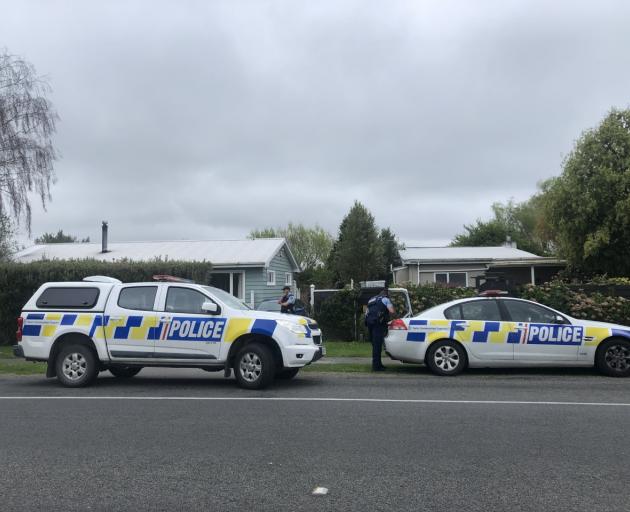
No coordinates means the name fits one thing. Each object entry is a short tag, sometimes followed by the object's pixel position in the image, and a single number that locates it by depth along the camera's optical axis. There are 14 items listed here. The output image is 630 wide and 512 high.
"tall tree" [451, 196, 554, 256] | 55.47
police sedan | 11.36
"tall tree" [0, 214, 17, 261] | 19.59
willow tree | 17.16
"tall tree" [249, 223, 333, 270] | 54.81
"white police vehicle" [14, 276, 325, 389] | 9.95
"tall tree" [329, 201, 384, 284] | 34.97
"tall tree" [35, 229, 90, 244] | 70.07
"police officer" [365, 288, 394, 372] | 12.52
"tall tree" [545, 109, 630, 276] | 21.89
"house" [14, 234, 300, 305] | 24.23
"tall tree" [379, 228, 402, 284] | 49.60
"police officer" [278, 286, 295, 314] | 15.76
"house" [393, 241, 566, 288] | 28.73
